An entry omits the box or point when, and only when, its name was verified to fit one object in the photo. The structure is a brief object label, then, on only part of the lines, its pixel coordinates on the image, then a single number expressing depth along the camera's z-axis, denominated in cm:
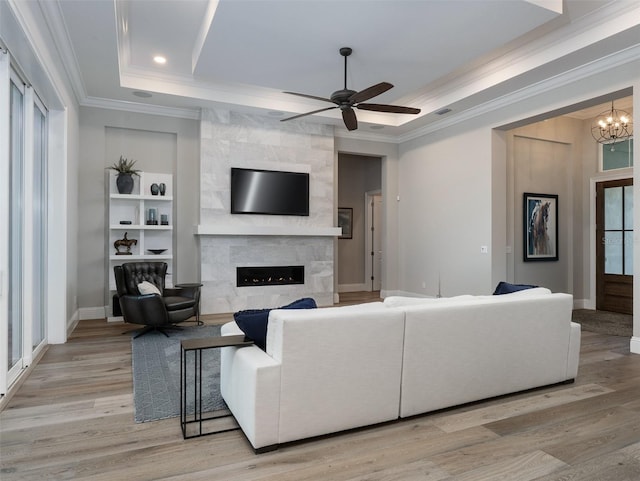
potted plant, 622
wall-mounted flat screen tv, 686
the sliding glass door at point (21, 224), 312
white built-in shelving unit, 629
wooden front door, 684
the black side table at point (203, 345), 254
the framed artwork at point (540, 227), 695
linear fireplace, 696
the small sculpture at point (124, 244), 628
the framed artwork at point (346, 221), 983
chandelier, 619
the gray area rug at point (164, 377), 298
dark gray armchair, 499
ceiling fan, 432
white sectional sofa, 238
